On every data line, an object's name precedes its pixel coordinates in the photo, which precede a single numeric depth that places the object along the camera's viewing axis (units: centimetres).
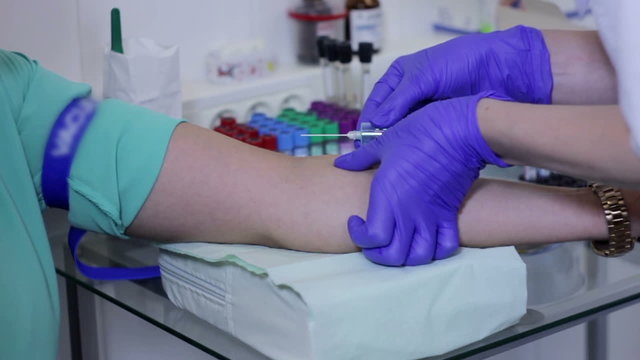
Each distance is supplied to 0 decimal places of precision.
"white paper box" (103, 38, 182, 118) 171
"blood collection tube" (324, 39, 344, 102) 206
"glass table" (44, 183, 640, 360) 115
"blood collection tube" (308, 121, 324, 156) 185
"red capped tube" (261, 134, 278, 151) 177
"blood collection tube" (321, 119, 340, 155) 186
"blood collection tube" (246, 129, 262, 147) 176
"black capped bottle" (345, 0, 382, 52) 220
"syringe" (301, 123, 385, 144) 134
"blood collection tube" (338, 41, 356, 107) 204
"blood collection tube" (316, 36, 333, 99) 209
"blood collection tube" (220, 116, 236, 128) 184
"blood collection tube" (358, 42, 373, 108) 205
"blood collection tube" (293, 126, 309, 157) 182
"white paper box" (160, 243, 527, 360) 104
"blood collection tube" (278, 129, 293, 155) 180
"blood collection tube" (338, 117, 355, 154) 189
